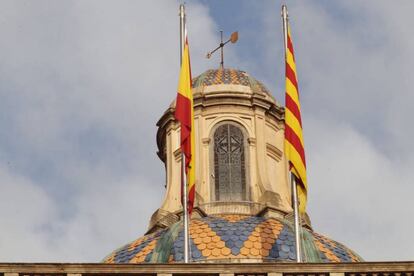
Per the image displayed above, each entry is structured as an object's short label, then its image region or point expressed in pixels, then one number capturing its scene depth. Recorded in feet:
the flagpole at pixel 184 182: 128.57
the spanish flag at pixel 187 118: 138.51
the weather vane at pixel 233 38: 184.14
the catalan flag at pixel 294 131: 137.59
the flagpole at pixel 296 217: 129.08
